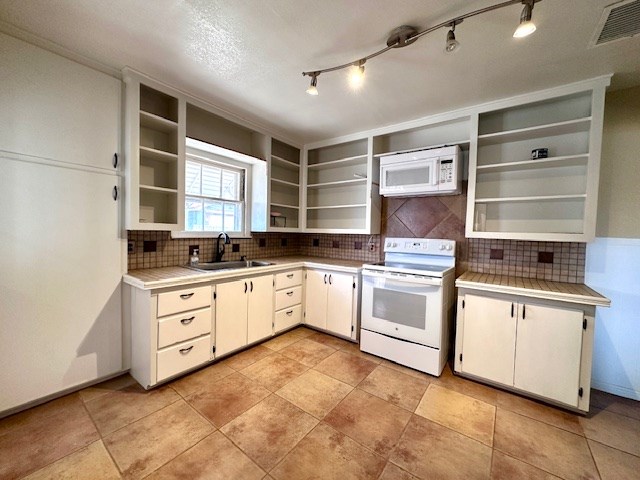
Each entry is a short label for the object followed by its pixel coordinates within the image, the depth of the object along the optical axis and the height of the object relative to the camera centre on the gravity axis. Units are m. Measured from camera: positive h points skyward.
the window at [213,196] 2.83 +0.37
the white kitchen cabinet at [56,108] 1.64 +0.81
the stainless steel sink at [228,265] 2.69 -0.40
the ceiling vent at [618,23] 1.33 +1.20
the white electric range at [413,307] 2.29 -0.70
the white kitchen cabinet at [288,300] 2.97 -0.83
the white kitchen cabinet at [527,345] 1.82 -0.83
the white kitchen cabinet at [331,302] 2.90 -0.82
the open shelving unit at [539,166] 2.01 +0.64
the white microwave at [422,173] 2.50 +0.63
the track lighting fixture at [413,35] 1.21 +1.16
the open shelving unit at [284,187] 3.47 +0.62
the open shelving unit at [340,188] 3.27 +0.61
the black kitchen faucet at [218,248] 2.94 -0.22
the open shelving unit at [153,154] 2.07 +0.64
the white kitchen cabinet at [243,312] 2.40 -0.83
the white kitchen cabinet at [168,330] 1.96 -0.82
